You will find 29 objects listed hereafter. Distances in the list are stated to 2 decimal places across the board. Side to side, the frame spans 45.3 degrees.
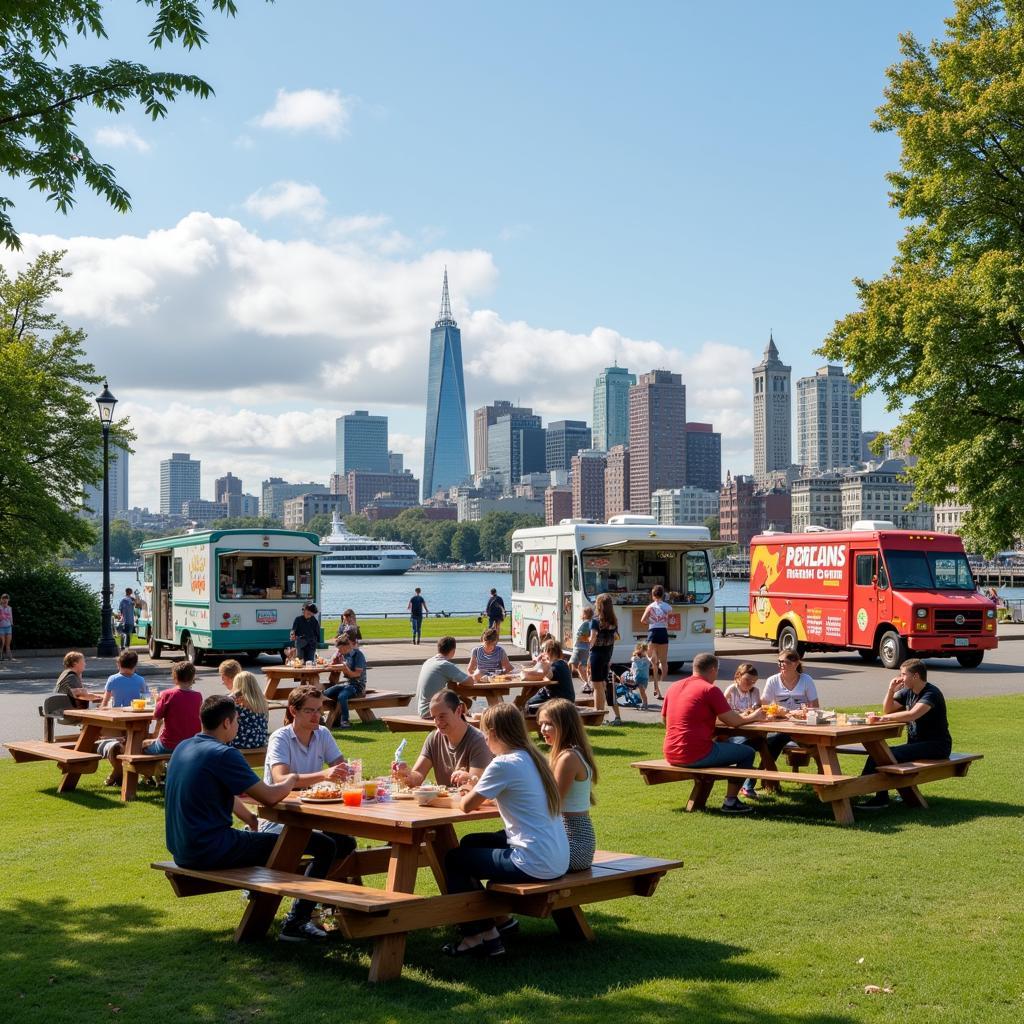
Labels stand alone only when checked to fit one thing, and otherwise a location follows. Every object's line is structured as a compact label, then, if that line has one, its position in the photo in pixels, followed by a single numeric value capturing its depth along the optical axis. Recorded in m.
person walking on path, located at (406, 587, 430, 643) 35.19
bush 33.78
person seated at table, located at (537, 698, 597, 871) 7.29
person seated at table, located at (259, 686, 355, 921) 8.03
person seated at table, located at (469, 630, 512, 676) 17.56
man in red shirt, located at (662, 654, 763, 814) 11.51
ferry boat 157.12
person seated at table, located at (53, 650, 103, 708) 14.49
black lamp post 30.80
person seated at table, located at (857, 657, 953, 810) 12.03
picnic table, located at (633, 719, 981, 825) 11.02
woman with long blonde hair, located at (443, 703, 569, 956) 7.00
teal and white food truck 27.89
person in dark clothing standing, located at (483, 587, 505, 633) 34.84
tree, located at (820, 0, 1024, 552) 27.70
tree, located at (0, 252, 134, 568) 34.41
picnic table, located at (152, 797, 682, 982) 6.70
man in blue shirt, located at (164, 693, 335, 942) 7.29
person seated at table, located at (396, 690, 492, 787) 8.26
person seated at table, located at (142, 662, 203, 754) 11.88
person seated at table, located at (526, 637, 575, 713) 15.59
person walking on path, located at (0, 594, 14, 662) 31.19
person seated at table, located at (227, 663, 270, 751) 10.47
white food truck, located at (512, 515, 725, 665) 25.53
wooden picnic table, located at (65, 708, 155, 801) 12.63
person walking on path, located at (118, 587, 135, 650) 33.84
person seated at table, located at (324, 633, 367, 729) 17.66
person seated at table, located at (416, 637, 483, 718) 14.79
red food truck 27.05
